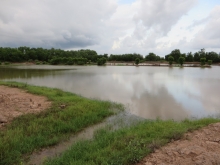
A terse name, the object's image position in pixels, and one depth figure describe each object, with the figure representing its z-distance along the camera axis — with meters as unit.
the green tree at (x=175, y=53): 79.81
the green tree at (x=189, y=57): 77.00
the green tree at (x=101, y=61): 66.12
